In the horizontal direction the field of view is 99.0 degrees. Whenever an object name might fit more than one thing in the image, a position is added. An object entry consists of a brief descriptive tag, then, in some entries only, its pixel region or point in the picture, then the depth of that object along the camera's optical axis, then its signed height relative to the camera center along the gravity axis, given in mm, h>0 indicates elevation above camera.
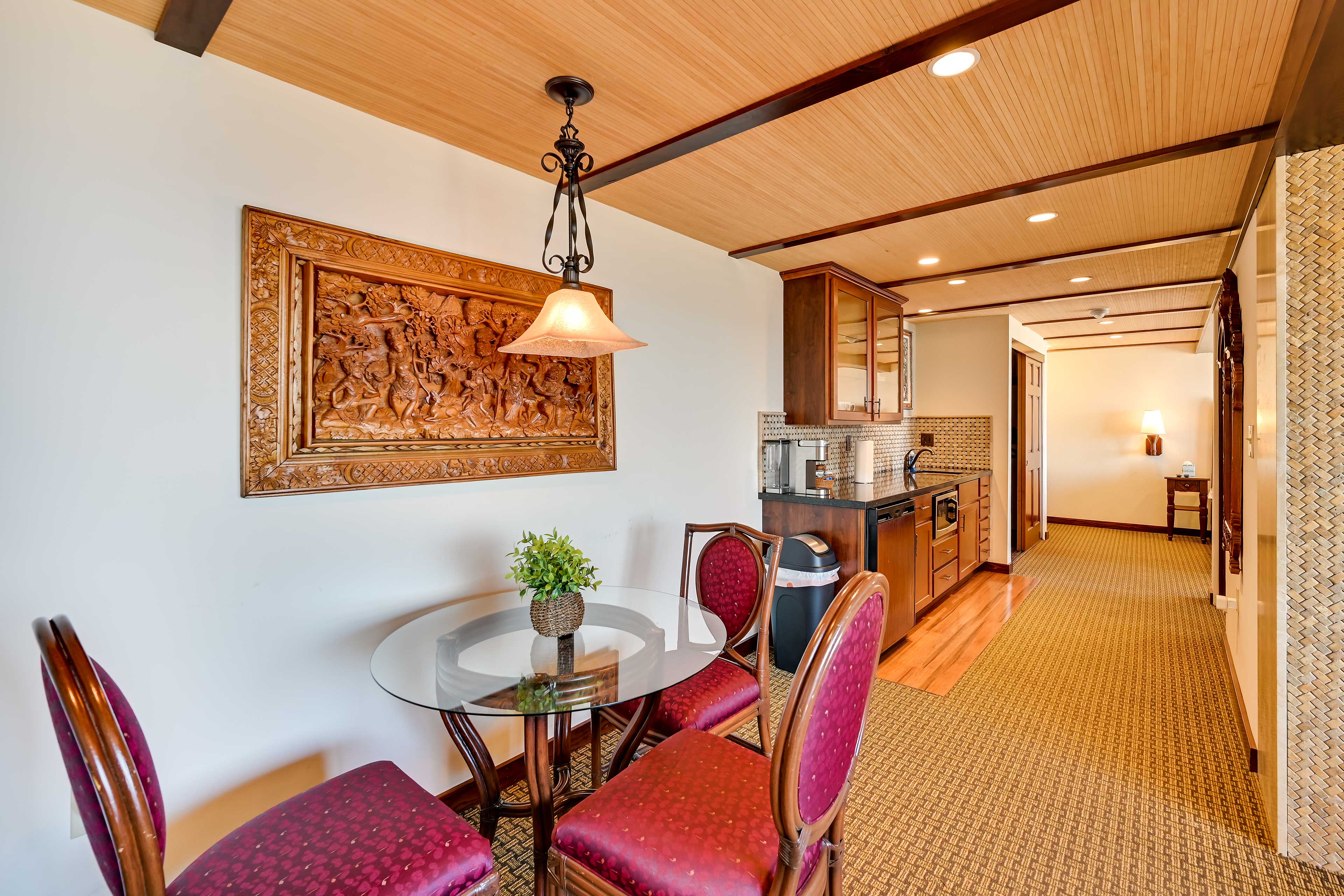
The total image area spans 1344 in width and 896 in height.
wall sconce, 7043 +151
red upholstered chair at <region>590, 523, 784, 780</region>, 1873 -790
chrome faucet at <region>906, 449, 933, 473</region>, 5023 -136
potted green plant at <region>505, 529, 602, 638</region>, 1687 -402
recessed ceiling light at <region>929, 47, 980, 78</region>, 1552 +1058
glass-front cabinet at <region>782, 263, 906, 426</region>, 3619 +647
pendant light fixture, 1630 +388
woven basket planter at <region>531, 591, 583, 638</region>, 1695 -501
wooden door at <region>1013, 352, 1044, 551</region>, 5941 -75
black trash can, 3230 -838
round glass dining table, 1426 -608
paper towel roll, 4344 -121
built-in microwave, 4211 -523
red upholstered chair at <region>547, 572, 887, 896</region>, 1054 -806
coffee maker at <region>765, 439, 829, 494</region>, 3719 -131
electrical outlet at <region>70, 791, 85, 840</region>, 1371 -899
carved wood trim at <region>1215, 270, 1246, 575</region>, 2686 +140
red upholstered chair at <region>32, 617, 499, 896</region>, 869 -810
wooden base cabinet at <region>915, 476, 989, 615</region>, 3951 -821
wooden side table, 6629 -535
